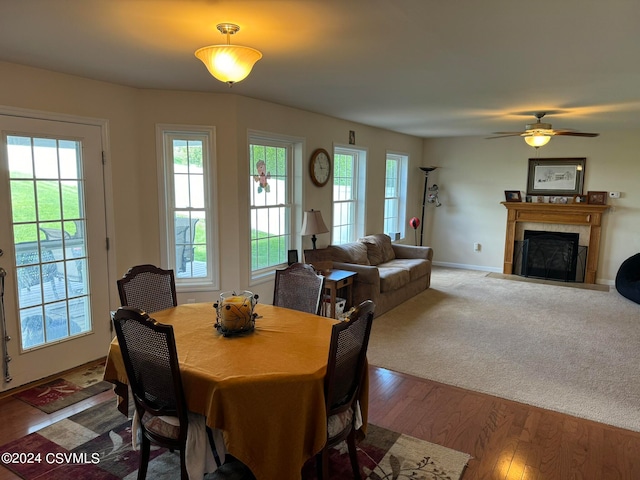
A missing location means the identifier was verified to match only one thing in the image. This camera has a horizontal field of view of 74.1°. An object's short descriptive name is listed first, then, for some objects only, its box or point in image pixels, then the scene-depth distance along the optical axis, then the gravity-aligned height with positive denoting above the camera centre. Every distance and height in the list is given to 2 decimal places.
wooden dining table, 1.83 -0.91
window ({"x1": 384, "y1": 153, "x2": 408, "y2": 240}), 7.60 +0.01
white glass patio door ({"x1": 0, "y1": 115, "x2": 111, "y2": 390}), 3.14 -0.47
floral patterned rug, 2.32 -1.52
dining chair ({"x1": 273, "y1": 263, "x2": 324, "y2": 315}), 2.89 -0.66
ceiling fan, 4.83 +0.73
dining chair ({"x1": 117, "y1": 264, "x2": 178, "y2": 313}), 2.72 -0.65
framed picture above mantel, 7.05 +0.38
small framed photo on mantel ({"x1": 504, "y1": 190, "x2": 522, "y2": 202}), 7.52 +0.03
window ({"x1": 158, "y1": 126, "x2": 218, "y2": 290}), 4.16 -0.15
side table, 4.58 -0.99
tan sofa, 5.04 -0.97
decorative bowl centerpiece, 2.32 -0.67
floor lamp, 8.38 +0.02
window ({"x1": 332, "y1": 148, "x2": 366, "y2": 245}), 6.11 +0.01
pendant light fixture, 2.11 +0.67
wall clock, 5.32 +0.35
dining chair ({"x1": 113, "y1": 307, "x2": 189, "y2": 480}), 1.84 -0.85
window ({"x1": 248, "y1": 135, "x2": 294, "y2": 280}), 4.69 -0.10
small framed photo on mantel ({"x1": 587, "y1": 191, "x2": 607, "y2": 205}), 6.86 +0.02
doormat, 3.03 -1.52
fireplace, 6.91 -0.43
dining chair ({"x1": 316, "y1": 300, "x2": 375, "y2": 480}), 1.89 -0.87
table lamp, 4.87 -0.34
